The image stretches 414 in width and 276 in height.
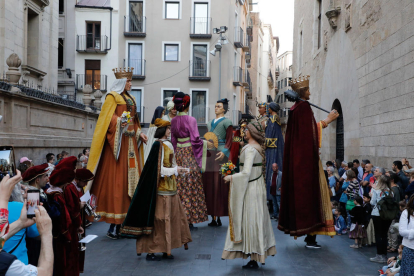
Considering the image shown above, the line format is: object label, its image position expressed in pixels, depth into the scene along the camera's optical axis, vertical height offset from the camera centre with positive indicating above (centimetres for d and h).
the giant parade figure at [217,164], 879 -54
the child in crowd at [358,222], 723 -139
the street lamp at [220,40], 2800 +659
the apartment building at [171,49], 3112 +650
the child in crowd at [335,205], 935 -143
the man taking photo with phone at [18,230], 227 -62
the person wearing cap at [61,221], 426 -85
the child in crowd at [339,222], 857 -166
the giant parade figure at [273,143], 1041 -10
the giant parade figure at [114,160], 741 -41
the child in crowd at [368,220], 734 -138
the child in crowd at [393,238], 699 -160
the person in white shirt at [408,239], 473 -108
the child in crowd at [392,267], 524 -157
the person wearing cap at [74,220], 451 -92
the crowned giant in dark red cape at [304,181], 688 -69
